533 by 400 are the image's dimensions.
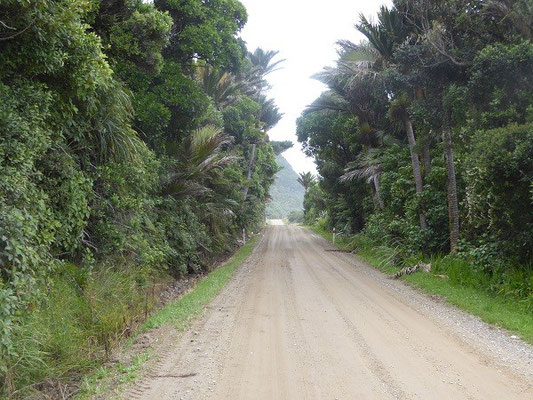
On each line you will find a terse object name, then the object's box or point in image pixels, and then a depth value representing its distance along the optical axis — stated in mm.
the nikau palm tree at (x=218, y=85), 18516
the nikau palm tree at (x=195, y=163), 14359
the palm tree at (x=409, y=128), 15078
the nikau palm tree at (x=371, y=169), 19781
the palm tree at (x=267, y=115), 34753
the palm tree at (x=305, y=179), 64375
